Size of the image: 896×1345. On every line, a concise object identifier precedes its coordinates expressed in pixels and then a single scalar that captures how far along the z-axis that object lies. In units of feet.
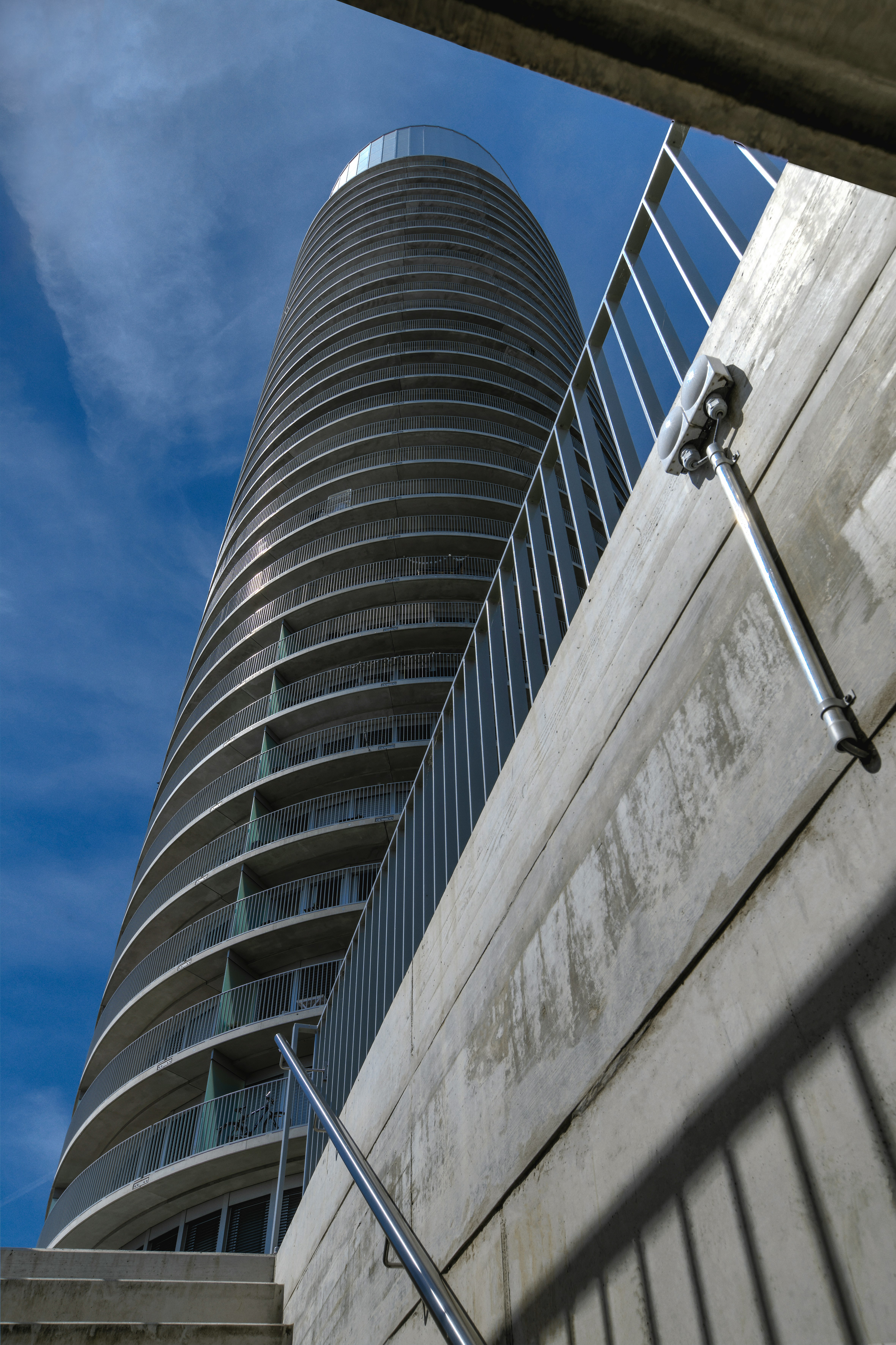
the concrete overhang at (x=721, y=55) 4.14
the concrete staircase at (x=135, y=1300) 16.89
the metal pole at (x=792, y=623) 6.40
